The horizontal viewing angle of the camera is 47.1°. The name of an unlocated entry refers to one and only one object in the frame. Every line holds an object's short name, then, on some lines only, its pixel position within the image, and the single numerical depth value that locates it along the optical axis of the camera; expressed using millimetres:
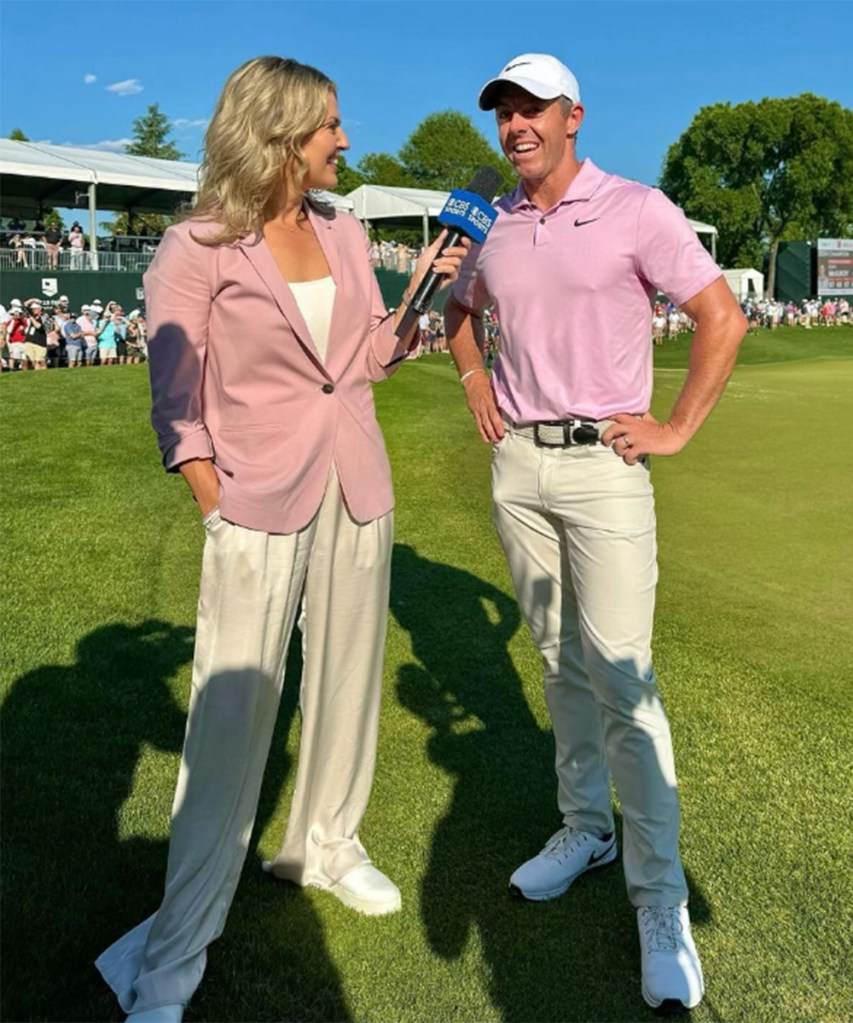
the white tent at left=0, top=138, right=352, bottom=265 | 30923
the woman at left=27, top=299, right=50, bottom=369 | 23031
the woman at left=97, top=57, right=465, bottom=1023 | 2805
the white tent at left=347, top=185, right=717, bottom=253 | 42844
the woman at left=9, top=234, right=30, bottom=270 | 27297
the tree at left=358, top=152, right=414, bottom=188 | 82625
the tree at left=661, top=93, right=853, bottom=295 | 69875
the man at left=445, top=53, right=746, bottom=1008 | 3059
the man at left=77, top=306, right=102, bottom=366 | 24719
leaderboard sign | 59531
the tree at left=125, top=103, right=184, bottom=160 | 90000
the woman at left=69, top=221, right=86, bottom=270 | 29062
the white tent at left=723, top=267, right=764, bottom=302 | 60438
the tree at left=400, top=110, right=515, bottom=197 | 83375
